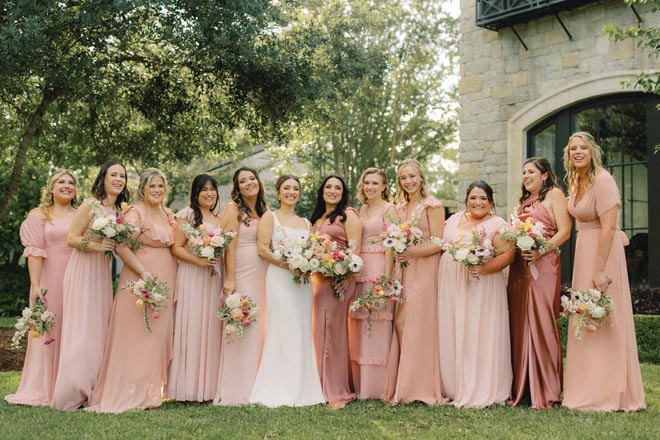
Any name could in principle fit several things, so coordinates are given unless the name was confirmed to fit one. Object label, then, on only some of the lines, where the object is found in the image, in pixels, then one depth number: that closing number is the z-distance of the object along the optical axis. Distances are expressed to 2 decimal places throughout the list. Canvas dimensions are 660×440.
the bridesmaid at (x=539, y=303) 6.44
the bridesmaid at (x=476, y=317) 6.54
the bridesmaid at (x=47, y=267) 6.84
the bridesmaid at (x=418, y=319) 6.72
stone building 11.27
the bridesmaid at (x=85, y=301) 6.54
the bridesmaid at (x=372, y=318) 6.94
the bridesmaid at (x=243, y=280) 6.80
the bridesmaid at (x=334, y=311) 6.89
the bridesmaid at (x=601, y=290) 6.18
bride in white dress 6.72
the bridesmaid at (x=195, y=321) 6.86
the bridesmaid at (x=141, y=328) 6.52
